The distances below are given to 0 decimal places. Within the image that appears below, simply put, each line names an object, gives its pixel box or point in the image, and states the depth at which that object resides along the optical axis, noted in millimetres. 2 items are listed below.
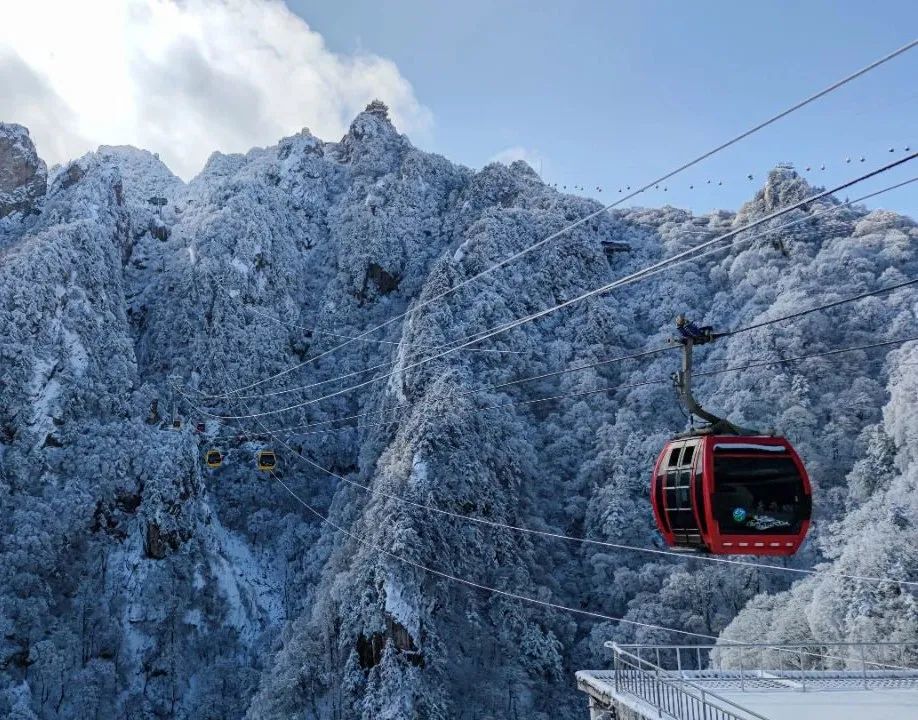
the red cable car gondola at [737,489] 15438
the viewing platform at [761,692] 17781
